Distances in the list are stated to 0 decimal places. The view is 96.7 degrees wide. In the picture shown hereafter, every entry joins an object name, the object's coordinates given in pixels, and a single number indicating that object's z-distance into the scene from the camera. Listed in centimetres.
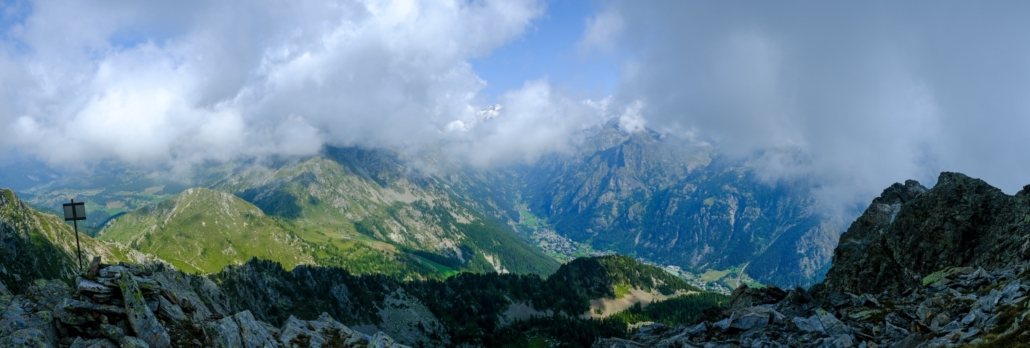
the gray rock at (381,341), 4639
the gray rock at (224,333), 3475
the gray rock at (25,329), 2788
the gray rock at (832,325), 3556
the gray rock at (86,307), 3102
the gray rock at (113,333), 2967
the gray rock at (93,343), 2864
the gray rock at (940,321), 3231
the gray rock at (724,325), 4286
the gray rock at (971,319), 2964
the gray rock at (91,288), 3195
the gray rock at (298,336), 4641
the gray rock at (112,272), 3369
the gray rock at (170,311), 3422
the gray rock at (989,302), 3059
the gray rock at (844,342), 3253
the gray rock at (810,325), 3689
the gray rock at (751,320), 4128
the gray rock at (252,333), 3819
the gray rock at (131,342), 2895
